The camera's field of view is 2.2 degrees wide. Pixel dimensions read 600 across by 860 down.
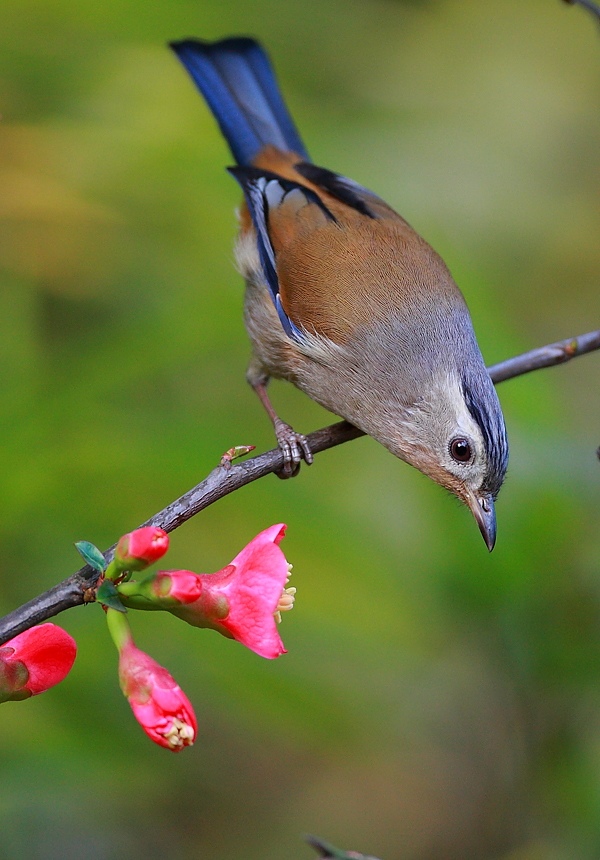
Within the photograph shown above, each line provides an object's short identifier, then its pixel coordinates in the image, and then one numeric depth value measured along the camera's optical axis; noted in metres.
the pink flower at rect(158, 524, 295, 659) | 2.86
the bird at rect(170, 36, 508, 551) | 2.93
